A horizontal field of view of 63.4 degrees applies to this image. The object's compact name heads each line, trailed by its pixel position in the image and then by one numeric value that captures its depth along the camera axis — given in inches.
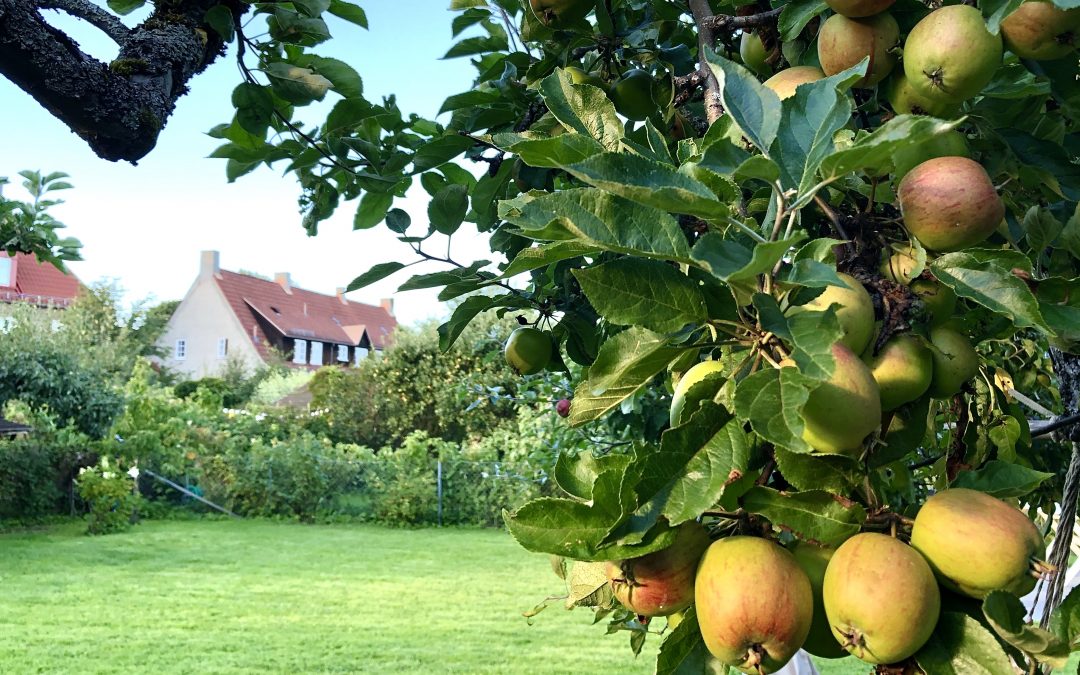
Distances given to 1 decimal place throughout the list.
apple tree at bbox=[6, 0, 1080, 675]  28.9
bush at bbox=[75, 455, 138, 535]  436.5
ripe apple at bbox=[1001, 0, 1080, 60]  39.3
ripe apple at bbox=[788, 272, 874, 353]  31.5
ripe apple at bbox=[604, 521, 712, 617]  32.3
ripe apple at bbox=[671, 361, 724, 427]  34.3
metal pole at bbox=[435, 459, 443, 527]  506.7
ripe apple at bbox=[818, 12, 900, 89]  41.6
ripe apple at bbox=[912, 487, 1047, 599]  29.7
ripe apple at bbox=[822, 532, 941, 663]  28.9
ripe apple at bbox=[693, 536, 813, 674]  29.9
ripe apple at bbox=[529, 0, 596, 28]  60.9
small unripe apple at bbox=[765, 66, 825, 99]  41.7
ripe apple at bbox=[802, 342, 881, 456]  29.1
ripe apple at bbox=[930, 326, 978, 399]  35.5
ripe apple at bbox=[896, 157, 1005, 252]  32.9
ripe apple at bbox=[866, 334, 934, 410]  33.5
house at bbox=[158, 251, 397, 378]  1216.2
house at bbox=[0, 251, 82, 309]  1099.9
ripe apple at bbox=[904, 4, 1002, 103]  38.3
